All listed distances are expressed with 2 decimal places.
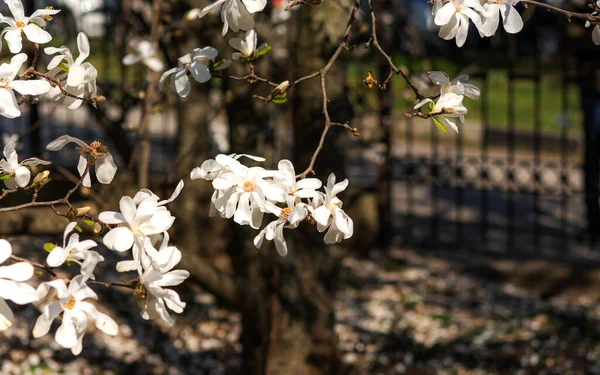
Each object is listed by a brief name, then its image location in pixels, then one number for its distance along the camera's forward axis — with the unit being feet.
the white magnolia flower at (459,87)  6.43
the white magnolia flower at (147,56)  7.96
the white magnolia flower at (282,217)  5.89
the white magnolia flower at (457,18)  6.16
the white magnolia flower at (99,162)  6.32
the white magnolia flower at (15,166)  6.20
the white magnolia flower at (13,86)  6.01
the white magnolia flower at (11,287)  5.61
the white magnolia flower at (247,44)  6.92
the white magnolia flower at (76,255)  5.64
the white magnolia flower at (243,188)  5.98
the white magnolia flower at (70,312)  5.63
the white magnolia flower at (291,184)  6.01
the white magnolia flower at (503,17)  6.20
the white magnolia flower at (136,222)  5.83
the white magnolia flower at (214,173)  6.06
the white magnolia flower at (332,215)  5.98
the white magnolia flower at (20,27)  6.17
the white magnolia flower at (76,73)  6.23
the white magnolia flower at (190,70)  6.67
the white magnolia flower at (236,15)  6.24
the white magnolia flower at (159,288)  5.82
